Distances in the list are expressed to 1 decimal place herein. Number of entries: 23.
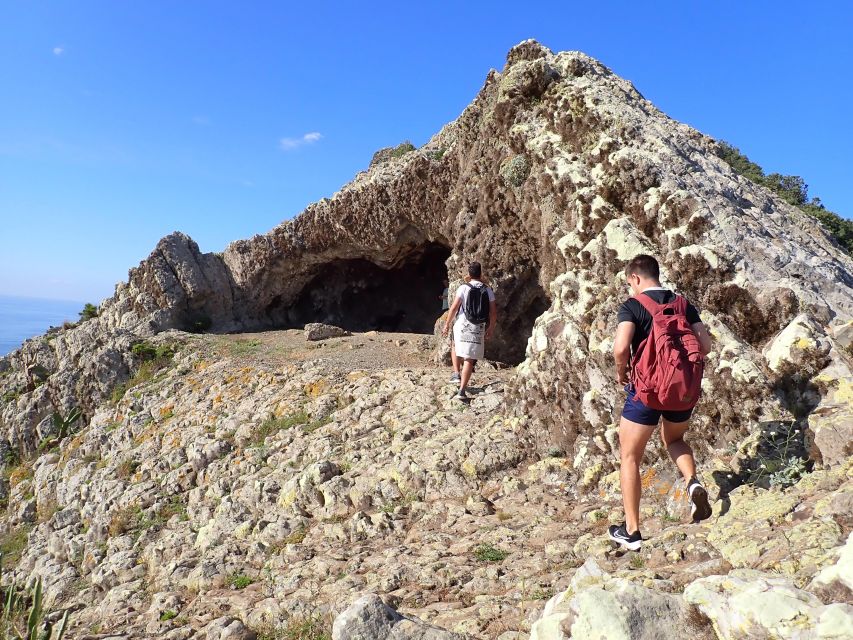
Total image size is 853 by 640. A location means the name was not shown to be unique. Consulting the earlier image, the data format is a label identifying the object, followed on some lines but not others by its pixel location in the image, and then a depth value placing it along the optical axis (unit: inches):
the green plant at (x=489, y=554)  215.2
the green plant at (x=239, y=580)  259.1
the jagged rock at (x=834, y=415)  181.3
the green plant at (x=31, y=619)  185.4
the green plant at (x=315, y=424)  410.9
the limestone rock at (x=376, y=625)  139.6
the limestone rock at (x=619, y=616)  110.8
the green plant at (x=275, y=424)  428.5
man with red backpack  175.6
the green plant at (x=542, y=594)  175.5
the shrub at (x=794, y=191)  922.7
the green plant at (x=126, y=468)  480.7
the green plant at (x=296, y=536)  290.0
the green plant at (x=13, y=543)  473.5
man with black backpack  371.2
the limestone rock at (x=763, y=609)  95.4
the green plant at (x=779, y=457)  187.2
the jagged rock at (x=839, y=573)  102.9
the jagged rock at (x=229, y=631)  203.5
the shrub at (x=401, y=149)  959.6
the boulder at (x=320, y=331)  722.8
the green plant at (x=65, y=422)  717.8
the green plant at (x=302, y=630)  192.2
